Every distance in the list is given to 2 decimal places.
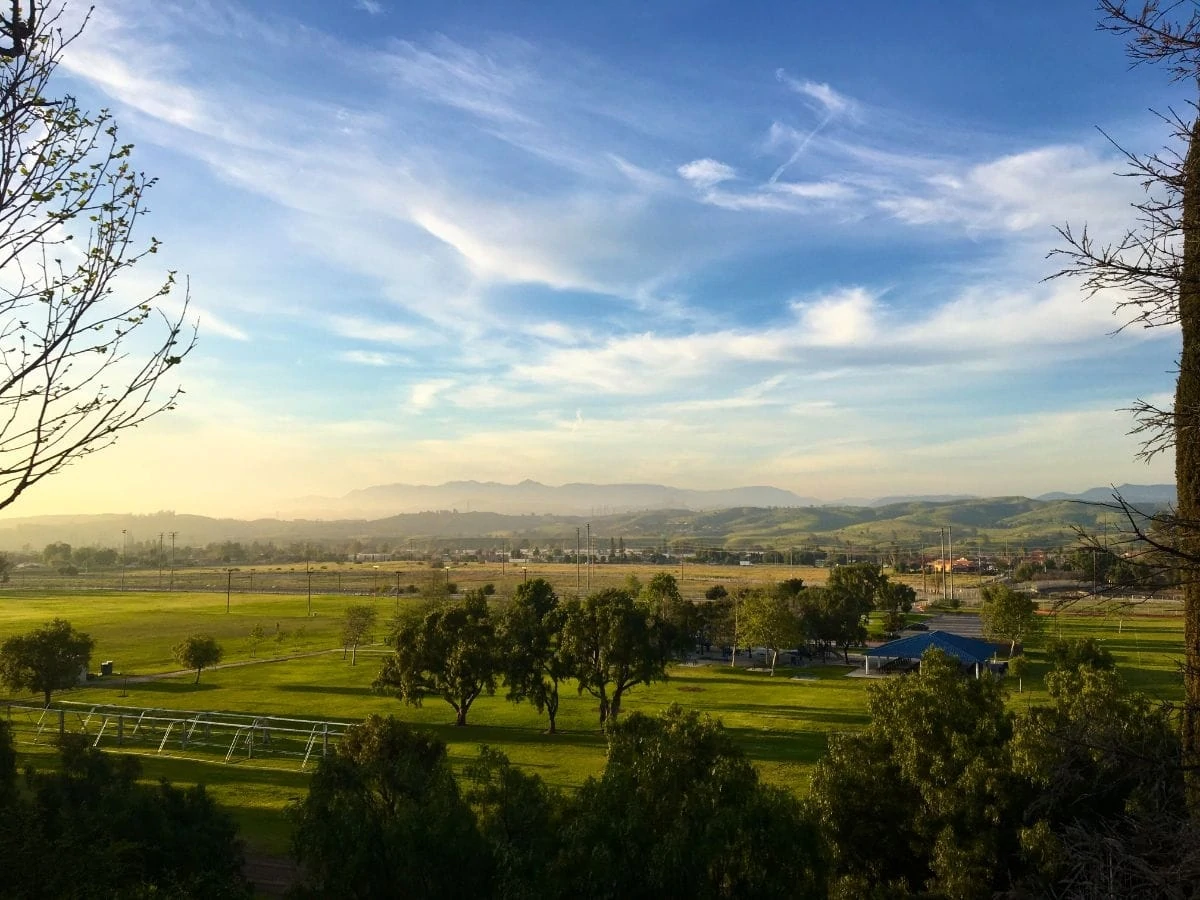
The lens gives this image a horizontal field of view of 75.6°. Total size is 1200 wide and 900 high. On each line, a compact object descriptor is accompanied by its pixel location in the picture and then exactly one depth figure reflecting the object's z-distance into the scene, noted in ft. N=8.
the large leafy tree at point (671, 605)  161.07
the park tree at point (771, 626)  149.48
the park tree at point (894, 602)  192.95
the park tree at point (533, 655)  103.65
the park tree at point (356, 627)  158.20
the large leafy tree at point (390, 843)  32.01
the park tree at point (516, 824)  29.63
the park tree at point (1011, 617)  151.94
